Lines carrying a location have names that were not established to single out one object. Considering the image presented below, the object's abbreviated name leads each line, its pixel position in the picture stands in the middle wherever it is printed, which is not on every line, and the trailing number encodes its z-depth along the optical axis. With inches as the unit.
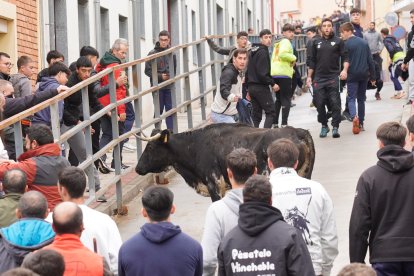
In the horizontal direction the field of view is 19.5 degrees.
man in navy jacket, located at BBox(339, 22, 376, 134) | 770.2
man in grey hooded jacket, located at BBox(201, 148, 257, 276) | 286.7
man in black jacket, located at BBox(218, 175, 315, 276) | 263.7
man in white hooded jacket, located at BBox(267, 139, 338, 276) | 302.2
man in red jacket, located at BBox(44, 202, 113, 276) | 260.2
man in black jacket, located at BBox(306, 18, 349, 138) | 751.7
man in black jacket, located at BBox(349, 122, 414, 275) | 308.5
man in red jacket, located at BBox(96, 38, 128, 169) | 569.0
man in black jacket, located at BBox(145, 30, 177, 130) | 677.9
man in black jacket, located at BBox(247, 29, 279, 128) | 699.4
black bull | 494.3
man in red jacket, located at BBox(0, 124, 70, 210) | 364.5
